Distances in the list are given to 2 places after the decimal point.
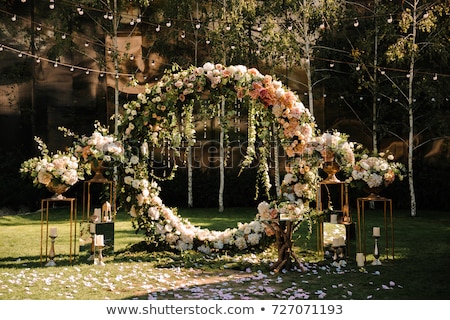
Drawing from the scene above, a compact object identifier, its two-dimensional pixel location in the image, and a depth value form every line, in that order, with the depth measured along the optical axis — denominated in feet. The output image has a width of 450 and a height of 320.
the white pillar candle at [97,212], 23.95
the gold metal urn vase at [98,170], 24.11
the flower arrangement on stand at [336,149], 22.98
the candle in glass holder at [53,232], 22.67
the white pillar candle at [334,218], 23.41
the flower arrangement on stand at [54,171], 22.54
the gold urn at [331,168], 23.98
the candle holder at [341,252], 22.72
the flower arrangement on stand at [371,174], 22.15
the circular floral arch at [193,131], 23.06
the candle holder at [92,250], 22.82
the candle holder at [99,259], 22.25
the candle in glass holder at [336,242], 22.54
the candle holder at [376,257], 21.68
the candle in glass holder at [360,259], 21.59
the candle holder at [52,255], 22.41
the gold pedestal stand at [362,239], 22.29
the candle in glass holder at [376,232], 21.92
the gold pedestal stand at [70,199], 22.54
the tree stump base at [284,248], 21.42
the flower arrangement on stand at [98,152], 24.11
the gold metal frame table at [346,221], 23.39
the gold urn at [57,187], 22.81
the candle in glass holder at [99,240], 22.12
